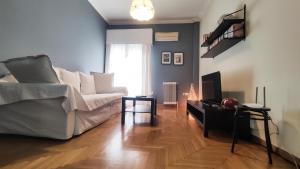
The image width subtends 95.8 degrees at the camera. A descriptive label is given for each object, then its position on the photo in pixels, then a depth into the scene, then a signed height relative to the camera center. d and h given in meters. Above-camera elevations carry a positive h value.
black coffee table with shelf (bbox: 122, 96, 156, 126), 1.94 -0.18
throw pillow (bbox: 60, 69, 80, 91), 2.14 +0.15
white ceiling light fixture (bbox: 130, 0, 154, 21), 2.12 +1.25
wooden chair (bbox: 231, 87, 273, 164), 1.03 -0.21
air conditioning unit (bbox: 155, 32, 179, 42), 3.85 +1.47
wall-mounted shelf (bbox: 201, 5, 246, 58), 1.70 +0.74
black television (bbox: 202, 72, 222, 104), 1.74 +0.00
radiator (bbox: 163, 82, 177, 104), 3.71 -0.12
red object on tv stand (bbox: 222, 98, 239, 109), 1.42 -0.15
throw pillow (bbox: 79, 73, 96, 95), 2.59 +0.05
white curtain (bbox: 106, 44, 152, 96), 3.85 +0.62
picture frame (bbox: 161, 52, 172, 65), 3.87 +0.85
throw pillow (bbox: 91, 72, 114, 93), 2.96 +0.11
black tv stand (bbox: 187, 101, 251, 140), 1.49 -0.36
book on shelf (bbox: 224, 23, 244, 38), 1.69 +0.73
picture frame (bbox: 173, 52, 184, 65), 3.85 +0.85
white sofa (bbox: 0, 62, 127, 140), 1.27 -0.23
